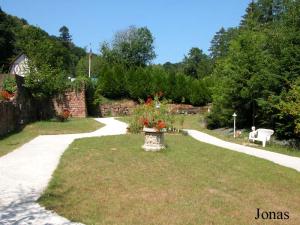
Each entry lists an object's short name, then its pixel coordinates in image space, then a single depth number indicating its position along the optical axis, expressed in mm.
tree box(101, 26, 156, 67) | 40015
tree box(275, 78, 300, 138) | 10315
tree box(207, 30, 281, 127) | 13342
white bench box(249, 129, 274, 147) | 11443
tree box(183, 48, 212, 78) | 46170
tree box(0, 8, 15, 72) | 33743
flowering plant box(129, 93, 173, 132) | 9255
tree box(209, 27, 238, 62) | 42998
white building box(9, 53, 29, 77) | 30662
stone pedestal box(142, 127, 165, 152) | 8665
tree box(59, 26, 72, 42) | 75310
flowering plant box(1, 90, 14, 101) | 13707
